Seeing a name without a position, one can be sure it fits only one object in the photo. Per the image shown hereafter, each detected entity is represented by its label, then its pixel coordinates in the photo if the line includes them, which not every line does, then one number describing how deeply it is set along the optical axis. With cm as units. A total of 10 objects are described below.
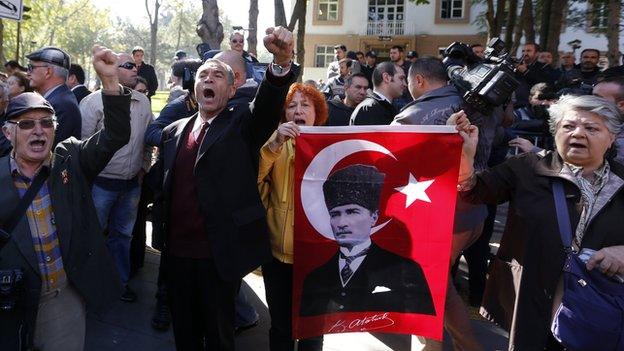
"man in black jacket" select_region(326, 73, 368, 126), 518
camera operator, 333
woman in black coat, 229
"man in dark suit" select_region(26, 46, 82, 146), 370
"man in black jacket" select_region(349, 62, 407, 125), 441
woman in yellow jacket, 300
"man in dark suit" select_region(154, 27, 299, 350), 279
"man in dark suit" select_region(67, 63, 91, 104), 537
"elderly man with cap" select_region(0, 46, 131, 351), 249
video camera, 272
